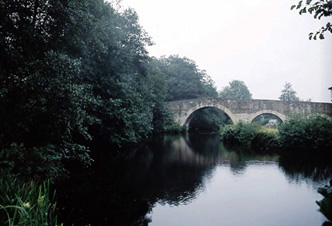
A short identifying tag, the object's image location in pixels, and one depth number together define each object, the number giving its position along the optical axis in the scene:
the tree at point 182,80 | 31.58
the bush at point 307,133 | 11.19
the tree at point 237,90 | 64.06
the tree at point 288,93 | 62.69
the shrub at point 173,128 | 26.31
